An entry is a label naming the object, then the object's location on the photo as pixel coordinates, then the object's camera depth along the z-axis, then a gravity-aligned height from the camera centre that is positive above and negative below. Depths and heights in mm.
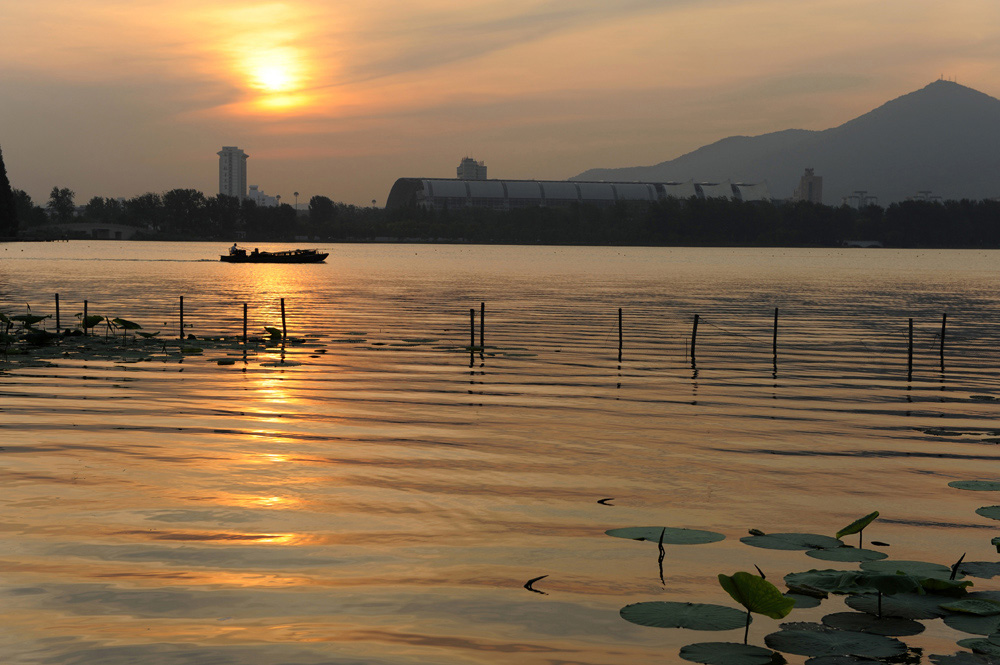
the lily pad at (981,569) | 13094 -3951
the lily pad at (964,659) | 10236 -3977
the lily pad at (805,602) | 11831 -3963
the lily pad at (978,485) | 17641 -3864
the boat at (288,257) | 163000 -780
